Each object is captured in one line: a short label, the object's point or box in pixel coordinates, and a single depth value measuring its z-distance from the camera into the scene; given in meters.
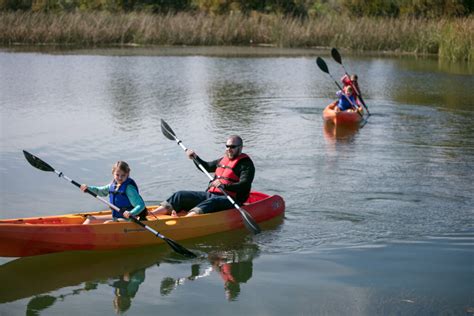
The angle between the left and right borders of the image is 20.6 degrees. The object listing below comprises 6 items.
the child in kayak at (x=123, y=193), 12.48
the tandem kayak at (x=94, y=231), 11.76
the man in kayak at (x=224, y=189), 13.71
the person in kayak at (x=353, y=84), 24.45
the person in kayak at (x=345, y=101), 25.02
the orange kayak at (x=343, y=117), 24.30
